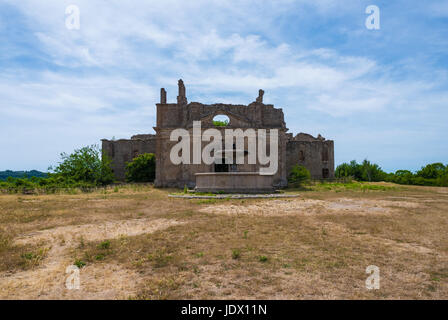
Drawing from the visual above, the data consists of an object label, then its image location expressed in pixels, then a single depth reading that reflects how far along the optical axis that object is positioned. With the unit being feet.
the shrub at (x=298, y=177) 90.78
